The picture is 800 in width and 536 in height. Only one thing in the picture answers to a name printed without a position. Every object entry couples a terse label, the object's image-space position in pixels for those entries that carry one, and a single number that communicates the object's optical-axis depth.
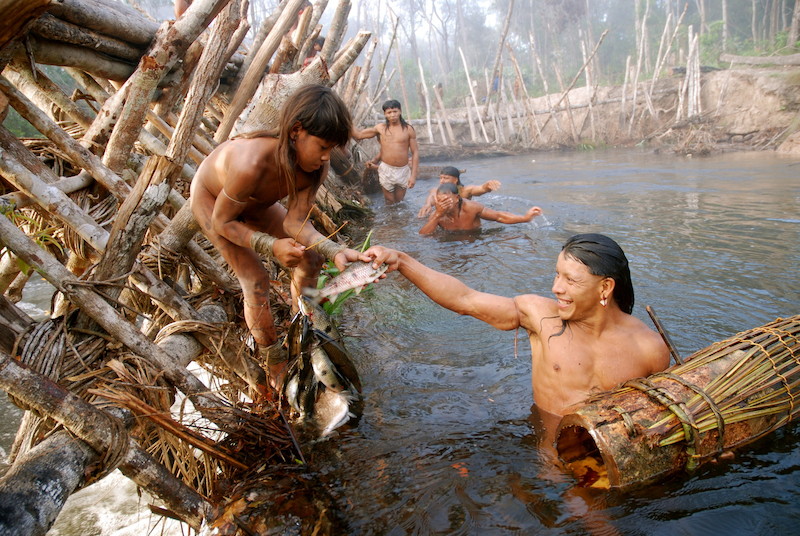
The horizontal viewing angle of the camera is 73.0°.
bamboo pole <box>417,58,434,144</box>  18.44
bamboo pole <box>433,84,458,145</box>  18.34
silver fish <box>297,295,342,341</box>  3.35
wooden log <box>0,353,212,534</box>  2.08
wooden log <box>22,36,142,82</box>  3.25
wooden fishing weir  2.16
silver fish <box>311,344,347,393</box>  3.13
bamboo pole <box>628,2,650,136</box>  18.12
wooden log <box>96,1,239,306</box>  2.94
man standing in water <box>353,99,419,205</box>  9.43
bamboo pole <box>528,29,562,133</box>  18.96
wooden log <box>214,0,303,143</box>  5.00
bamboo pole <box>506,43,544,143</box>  18.02
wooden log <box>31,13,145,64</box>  3.15
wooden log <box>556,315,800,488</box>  2.37
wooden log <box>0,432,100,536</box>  1.69
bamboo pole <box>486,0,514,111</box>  16.12
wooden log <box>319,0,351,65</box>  6.80
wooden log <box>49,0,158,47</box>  3.27
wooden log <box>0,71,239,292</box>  3.10
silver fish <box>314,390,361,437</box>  3.18
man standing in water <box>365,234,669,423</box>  2.76
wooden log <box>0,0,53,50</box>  1.90
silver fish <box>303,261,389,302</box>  2.73
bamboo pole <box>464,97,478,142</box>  19.44
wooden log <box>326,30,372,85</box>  5.50
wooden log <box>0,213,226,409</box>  2.63
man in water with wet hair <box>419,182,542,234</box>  7.43
